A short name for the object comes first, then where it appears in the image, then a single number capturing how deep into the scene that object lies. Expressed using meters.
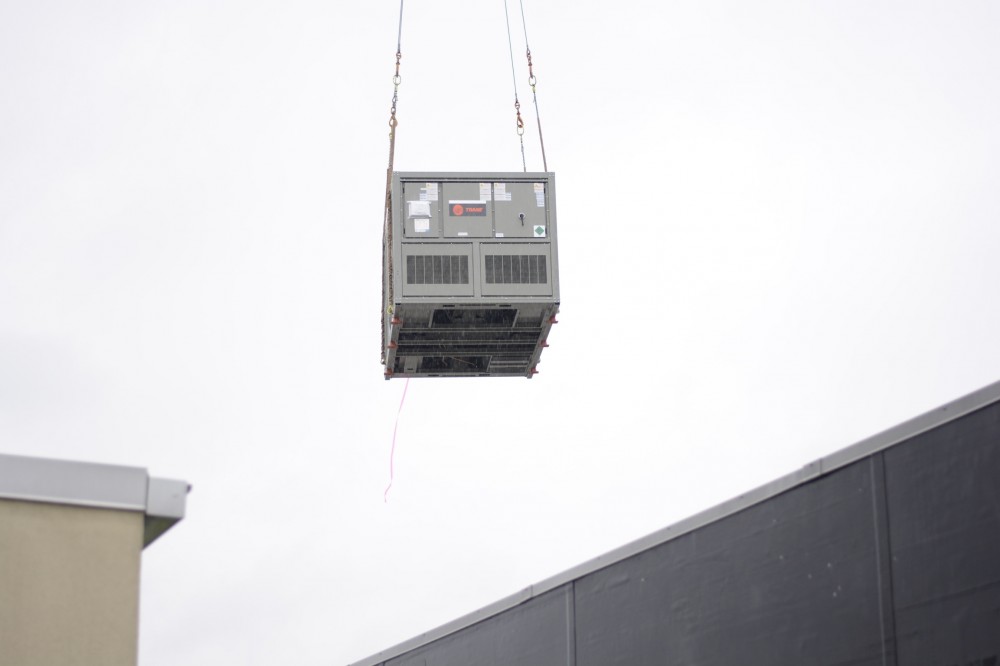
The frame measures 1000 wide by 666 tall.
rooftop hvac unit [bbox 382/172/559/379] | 16.02
